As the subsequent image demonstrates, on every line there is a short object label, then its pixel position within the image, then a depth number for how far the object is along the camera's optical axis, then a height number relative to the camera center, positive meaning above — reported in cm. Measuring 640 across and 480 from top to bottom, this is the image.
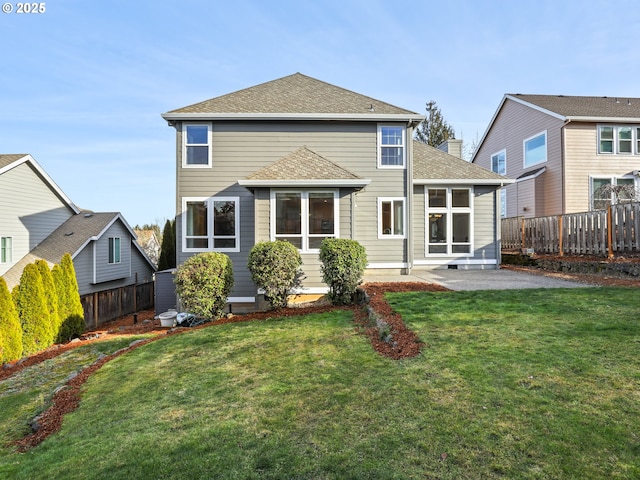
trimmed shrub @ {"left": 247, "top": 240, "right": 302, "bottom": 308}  813 -65
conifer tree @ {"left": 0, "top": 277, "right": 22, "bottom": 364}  912 -226
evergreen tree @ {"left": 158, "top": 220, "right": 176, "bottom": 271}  2016 -36
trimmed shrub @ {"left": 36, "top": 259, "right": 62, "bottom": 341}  1112 -163
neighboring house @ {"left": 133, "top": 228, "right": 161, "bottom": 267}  2967 +0
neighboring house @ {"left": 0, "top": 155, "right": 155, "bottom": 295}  1529 +57
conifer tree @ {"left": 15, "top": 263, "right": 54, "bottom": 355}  1027 -206
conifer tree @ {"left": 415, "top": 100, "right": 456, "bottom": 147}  3662 +1176
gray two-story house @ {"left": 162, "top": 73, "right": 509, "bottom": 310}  1142 +267
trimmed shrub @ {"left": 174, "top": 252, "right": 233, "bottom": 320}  798 -98
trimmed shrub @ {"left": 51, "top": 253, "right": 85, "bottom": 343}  1184 -208
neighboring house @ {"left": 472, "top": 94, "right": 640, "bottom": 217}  1668 +408
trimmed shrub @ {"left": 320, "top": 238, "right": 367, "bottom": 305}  800 -61
